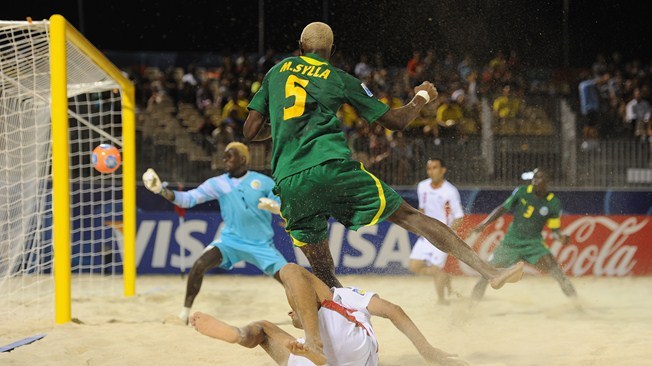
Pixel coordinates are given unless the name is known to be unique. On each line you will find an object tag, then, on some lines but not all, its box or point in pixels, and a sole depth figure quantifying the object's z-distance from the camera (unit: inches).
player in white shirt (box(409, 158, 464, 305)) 757.9
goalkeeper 667.4
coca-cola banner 987.9
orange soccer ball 665.6
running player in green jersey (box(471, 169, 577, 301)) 729.6
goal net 600.4
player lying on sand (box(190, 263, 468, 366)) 334.6
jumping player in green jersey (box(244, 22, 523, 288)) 392.8
